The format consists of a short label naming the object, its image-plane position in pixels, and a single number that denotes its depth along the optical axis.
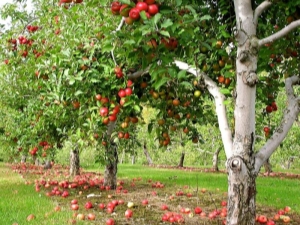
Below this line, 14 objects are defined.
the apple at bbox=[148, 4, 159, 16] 3.19
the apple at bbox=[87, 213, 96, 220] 6.41
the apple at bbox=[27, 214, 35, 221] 6.27
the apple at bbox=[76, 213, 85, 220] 6.39
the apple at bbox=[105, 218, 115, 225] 5.93
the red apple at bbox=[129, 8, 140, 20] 3.17
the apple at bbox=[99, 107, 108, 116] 4.69
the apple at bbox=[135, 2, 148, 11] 3.16
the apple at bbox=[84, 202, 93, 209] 7.66
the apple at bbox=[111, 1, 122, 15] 3.38
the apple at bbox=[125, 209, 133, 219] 6.74
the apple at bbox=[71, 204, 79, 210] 7.39
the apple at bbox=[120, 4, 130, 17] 3.23
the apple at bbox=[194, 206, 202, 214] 7.18
